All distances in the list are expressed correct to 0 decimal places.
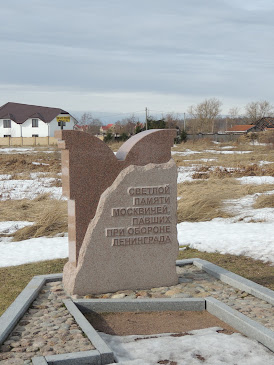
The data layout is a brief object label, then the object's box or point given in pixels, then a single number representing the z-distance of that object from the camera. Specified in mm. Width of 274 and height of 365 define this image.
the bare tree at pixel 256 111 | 86250
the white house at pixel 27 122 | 59906
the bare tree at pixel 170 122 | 55391
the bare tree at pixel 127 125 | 64637
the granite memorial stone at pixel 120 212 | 6020
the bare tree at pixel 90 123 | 66475
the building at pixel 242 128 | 69962
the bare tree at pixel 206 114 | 76000
